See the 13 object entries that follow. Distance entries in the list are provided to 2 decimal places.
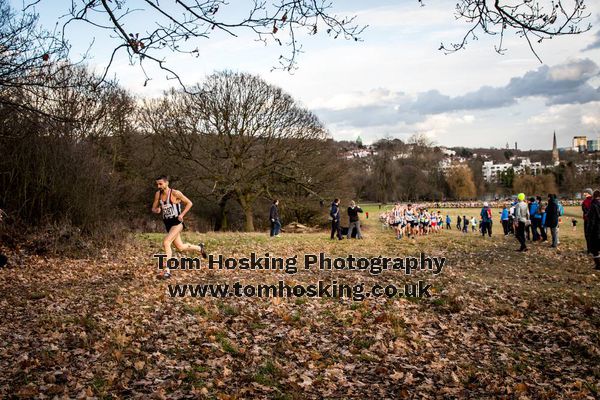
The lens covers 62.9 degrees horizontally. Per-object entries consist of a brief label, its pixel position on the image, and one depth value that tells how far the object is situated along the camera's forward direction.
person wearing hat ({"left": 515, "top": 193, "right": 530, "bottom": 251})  17.78
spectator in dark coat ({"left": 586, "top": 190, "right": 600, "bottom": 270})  14.61
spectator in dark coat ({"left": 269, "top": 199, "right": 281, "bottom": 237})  24.30
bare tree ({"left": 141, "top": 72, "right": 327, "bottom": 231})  34.12
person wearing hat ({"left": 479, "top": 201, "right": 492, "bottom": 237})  29.26
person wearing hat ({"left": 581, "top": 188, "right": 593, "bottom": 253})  16.77
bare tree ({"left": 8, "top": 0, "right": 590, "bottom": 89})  5.00
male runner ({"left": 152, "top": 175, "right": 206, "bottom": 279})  11.00
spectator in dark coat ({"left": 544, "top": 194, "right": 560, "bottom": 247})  18.58
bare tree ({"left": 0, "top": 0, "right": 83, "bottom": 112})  10.62
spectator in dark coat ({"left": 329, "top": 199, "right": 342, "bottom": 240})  23.33
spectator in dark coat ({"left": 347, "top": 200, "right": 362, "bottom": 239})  23.64
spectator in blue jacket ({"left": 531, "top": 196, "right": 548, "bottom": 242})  21.67
